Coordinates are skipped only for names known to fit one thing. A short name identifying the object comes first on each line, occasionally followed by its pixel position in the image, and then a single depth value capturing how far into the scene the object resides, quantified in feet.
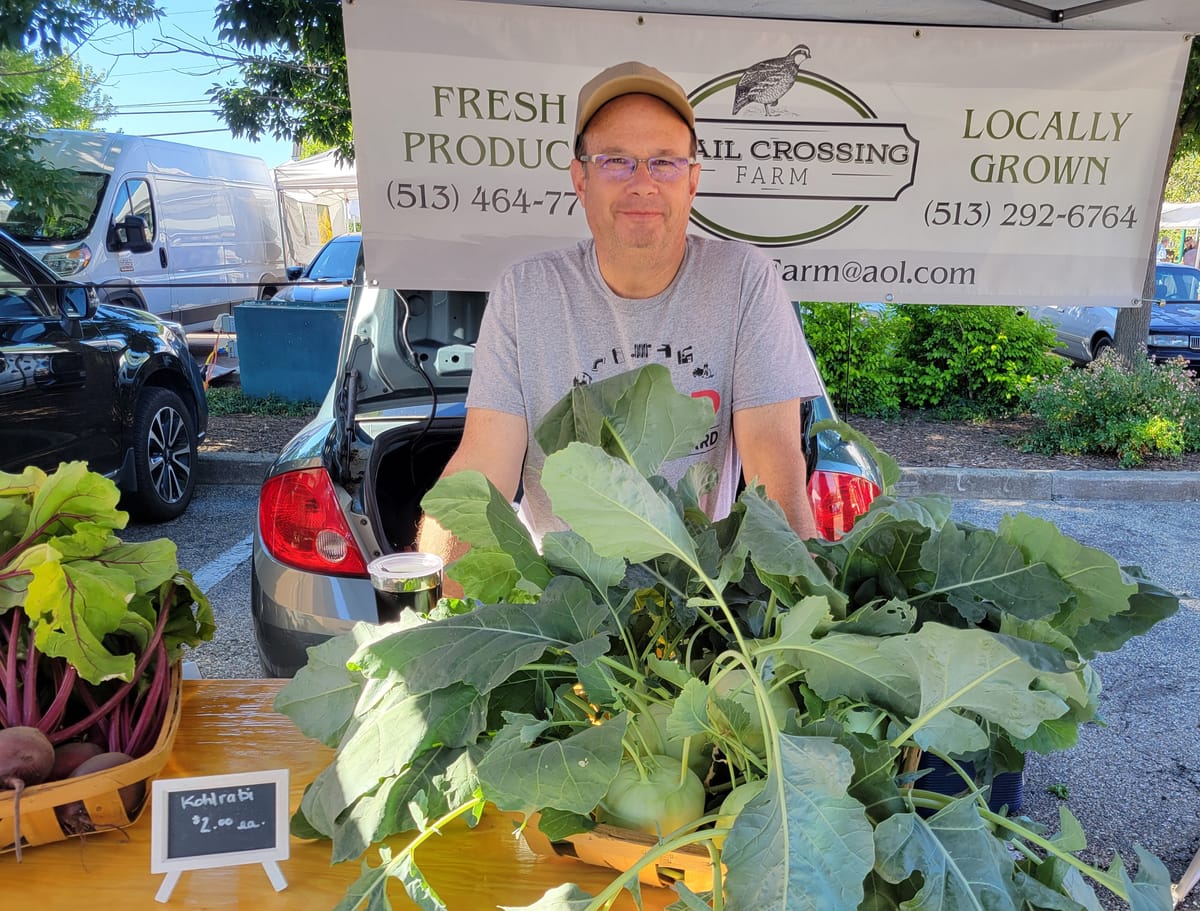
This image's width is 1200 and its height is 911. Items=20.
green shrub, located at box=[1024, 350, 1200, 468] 23.99
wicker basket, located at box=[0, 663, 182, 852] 3.88
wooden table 3.89
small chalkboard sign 3.89
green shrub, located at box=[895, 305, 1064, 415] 27.89
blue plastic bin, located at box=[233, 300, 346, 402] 28.04
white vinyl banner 9.39
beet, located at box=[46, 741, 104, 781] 4.16
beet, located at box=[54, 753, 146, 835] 4.04
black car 15.66
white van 34.27
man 6.78
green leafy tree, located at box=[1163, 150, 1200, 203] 106.63
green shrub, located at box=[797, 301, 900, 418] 27.25
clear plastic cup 5.12
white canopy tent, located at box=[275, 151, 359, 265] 55.67
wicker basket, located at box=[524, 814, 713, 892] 3.36
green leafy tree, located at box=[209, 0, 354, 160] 25.09
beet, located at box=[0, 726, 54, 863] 3.88
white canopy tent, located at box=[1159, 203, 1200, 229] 80.28
